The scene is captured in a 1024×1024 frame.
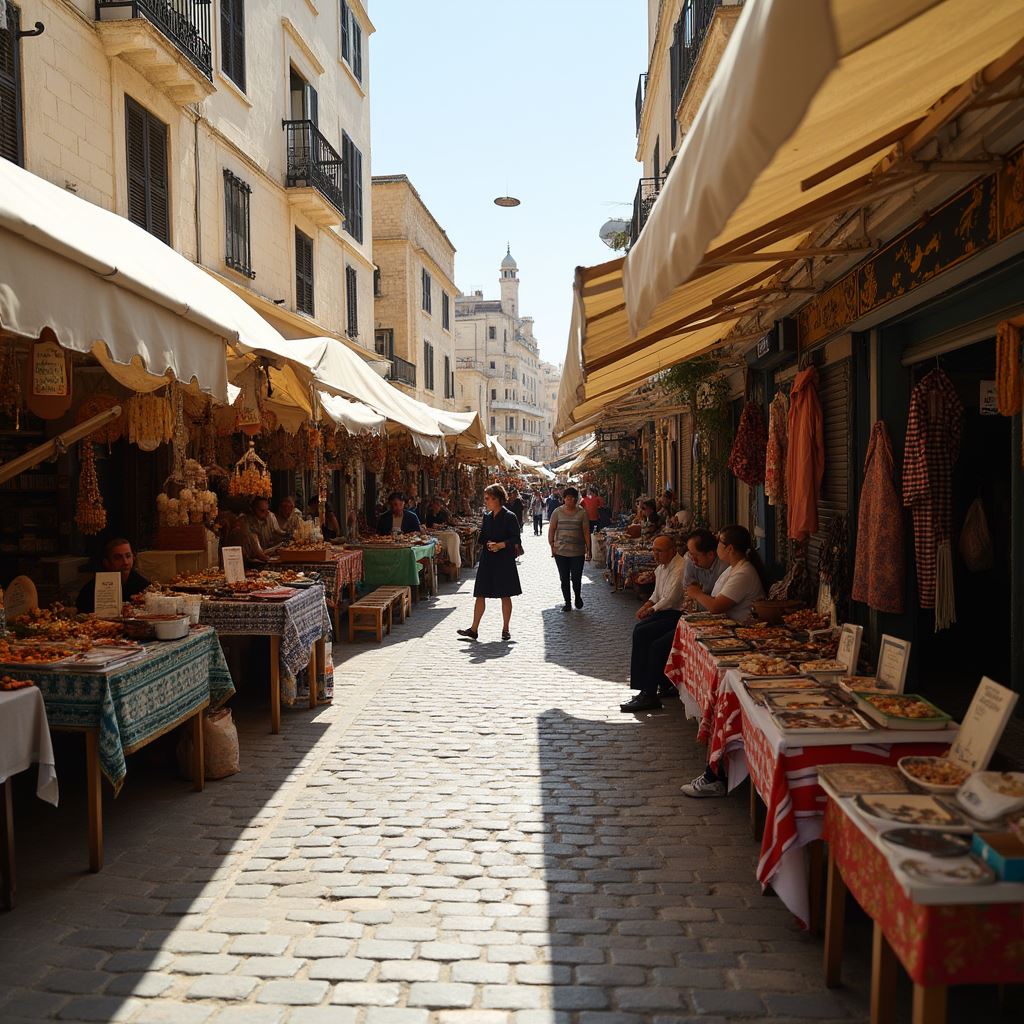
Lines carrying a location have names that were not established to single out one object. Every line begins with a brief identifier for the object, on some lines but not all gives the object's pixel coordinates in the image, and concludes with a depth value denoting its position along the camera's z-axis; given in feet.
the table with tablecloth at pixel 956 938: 7.70
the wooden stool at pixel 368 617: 34.88
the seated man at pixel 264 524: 34.98
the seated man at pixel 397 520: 49.24
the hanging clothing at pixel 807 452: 22.48
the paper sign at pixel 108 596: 18.69
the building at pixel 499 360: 241.96
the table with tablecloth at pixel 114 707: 13.99
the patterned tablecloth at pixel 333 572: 33.45
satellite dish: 67.40
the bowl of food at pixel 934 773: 9.93
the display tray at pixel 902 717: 11.78
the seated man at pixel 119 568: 20.75
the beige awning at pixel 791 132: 5.69
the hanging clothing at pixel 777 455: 25.26
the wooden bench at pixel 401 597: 39.14
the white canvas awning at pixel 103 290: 11.10
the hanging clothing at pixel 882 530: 17.87
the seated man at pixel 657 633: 23.66
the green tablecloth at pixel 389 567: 42.29
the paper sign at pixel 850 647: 15.15
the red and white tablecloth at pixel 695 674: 16.81
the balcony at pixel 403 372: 89.15
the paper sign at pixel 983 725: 9.84
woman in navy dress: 35.22
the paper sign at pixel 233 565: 24.49
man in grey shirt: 24.04
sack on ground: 18.20
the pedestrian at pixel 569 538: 42.32
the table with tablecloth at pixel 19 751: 12.70
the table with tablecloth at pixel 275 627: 22.06
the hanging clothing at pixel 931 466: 16.74
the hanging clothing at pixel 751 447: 28.35
